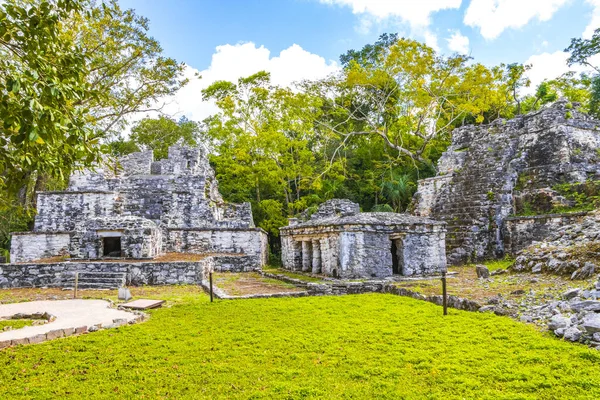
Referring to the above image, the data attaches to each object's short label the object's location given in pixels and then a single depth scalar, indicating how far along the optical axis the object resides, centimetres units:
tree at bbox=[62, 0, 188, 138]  1389
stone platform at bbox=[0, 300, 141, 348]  564
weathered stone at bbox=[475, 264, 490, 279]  991
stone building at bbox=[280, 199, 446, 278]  1031
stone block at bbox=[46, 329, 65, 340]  566
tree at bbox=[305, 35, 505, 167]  1844
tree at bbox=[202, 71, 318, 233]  2025
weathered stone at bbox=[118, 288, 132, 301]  894
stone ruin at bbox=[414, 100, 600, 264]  1403
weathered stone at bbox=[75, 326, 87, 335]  596
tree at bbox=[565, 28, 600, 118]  2008
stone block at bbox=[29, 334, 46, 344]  545
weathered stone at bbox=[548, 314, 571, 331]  483
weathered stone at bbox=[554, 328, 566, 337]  468
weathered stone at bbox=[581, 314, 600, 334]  438
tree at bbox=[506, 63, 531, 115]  2121
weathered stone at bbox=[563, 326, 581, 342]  451
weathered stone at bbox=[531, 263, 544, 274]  904
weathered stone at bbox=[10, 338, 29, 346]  530
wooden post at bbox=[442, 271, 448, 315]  628
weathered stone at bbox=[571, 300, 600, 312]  492
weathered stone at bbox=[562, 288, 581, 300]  584
